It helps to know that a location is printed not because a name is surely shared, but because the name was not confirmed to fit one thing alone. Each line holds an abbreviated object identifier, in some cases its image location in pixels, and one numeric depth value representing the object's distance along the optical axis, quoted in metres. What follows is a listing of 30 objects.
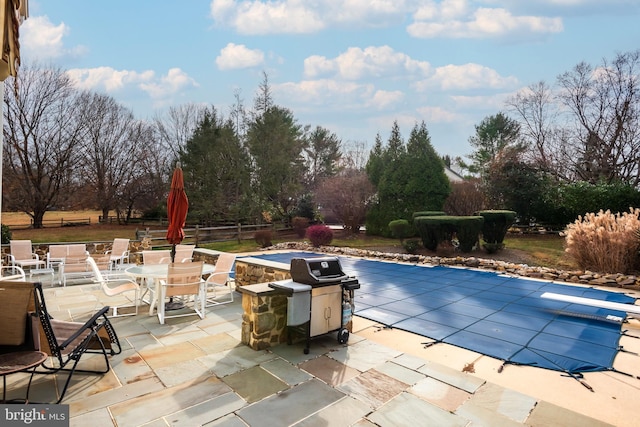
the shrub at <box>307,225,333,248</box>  13.36
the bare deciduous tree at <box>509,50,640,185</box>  15.52
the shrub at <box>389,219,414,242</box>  14.16
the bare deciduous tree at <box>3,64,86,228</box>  18.58
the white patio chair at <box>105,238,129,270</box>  8.19
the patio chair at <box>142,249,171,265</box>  6.20
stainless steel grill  3.50
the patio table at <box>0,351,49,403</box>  2.28
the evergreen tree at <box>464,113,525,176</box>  27.58
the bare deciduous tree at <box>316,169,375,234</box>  17.28
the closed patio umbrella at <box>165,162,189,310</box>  5.01
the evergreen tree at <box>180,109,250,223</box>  19.56
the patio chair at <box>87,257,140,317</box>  4.53
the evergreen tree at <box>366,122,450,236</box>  16.50
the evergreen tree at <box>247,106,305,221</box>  19.58
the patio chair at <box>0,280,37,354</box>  2.56
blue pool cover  3.76
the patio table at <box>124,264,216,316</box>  4.61
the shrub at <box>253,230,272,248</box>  14.15
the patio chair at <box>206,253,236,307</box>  5.43
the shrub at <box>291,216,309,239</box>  17.28
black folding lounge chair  2.64
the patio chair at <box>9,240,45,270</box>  7.39
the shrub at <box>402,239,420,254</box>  11.53
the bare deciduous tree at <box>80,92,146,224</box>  21.84
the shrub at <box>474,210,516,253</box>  10.79
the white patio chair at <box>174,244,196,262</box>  6.72
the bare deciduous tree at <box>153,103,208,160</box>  25.56
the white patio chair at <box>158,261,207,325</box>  4.48
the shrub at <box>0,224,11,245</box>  9.80
